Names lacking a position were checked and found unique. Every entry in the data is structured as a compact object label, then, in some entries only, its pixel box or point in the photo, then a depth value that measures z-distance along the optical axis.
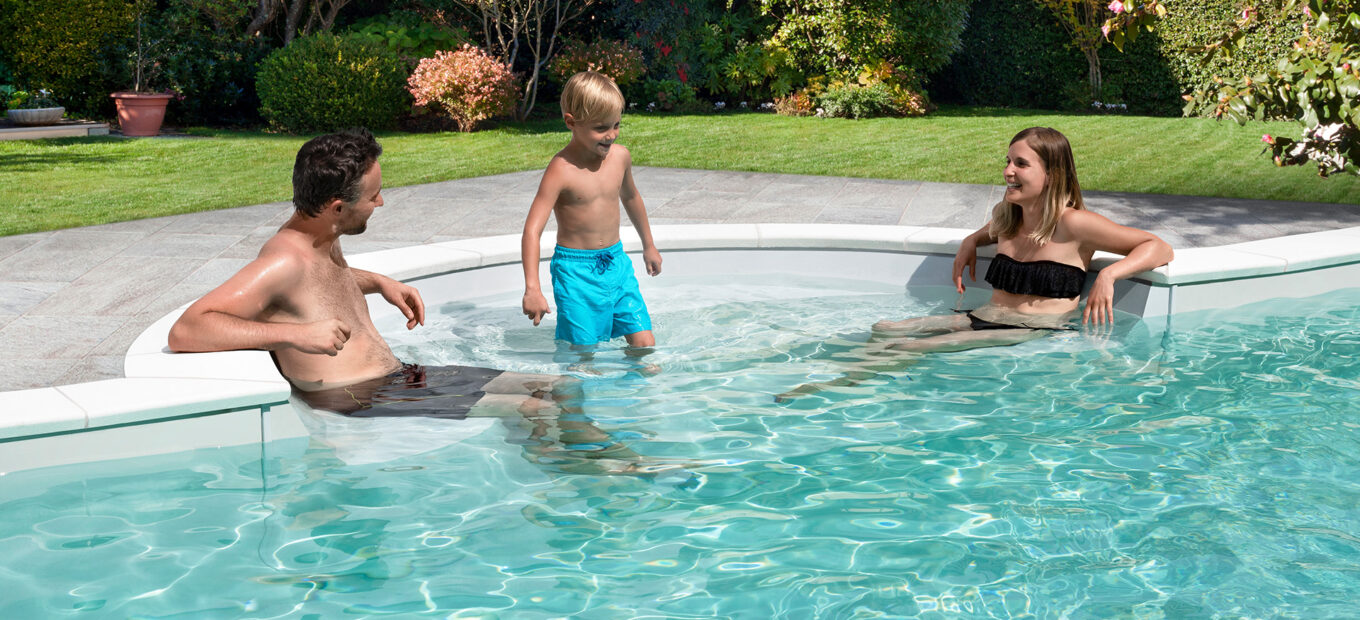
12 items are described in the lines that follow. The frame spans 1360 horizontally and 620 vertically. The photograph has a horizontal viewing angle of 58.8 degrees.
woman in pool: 5.55
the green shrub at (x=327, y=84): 14.29
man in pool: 4.00
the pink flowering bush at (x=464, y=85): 14.31
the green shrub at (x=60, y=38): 14.52
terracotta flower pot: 13.85
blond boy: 5.09
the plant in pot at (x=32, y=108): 13.87
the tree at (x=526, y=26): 15.35
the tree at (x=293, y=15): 15.65
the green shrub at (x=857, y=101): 15.80
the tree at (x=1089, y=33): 16.75
